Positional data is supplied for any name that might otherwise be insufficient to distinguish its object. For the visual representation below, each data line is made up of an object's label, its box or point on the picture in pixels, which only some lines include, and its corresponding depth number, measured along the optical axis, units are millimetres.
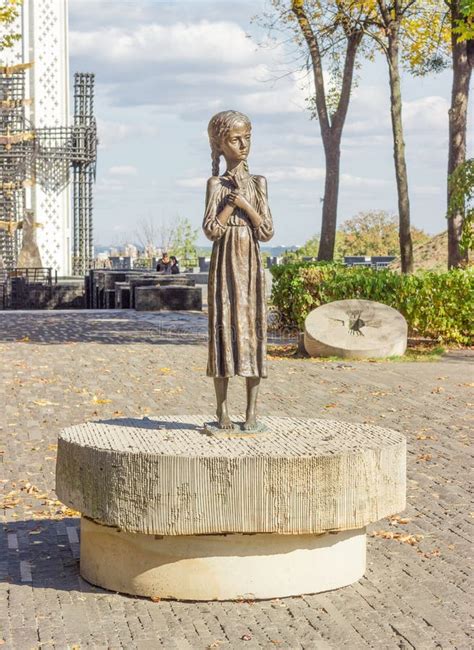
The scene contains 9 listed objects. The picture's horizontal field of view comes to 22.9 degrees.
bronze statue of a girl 6625
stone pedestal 5906
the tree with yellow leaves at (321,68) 24328
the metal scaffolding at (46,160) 43219
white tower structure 46562
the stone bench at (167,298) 27156
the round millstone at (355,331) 16969
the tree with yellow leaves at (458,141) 21453
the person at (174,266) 35469
